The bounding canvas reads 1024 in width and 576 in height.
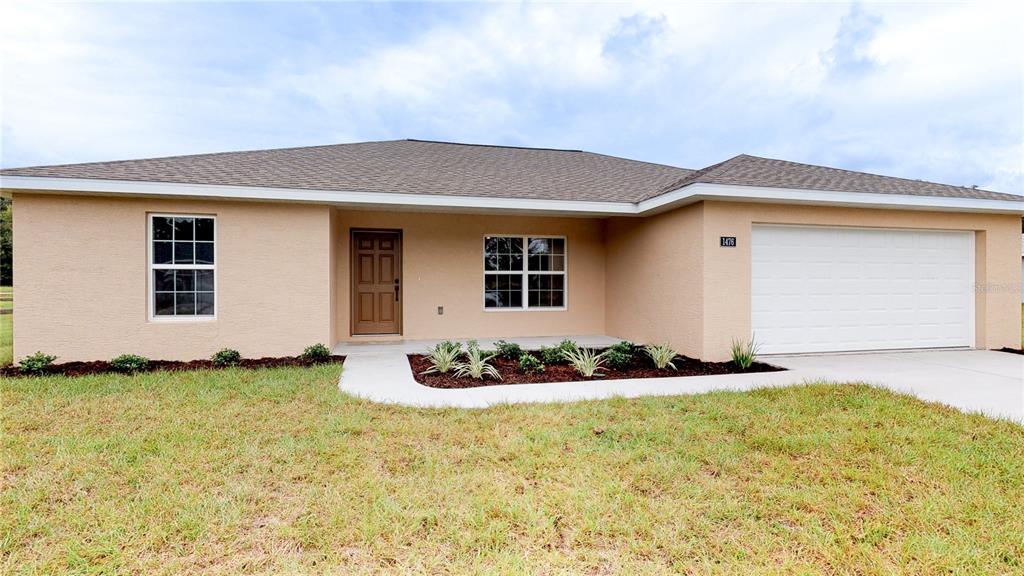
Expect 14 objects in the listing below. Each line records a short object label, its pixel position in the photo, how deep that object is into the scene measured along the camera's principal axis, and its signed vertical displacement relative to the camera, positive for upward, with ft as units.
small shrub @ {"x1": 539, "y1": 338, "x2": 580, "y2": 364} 23.59 -3.55
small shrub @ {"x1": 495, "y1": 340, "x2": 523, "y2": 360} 24.64 -3.50
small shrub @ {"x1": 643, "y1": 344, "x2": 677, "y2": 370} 22.11 -3.46
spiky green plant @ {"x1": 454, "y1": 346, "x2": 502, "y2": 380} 20.52 -3.77
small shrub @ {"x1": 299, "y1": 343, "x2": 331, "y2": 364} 23.66 -3.49
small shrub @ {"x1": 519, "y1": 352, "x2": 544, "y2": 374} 21.49 -3.75
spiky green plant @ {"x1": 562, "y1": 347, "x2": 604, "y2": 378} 20.88 -3.61
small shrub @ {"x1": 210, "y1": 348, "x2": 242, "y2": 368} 22.75 -3.55
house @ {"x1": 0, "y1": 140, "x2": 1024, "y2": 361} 22.39 +1.87
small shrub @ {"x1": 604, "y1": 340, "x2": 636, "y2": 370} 22.63 -3.59
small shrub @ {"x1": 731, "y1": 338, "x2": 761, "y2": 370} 22.24 -3.39
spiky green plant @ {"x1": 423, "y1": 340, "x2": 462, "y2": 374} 21.34 -3.48
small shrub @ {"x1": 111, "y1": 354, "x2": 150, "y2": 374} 21.20 -3.57
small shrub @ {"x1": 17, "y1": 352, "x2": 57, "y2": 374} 20.40 -3.42
